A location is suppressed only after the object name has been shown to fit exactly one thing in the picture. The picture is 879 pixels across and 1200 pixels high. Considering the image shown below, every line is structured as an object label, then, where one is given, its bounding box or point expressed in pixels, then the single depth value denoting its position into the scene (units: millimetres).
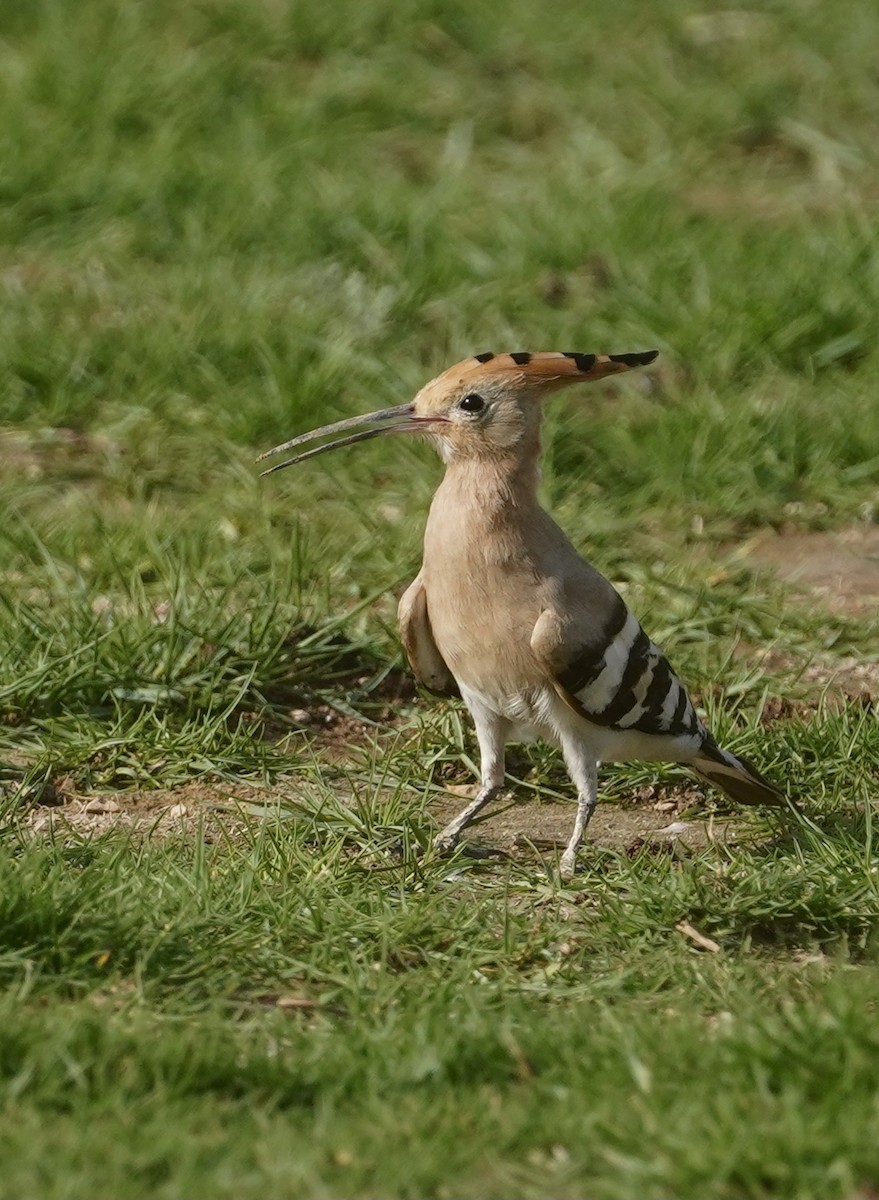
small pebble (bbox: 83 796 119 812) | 8062
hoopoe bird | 7590
